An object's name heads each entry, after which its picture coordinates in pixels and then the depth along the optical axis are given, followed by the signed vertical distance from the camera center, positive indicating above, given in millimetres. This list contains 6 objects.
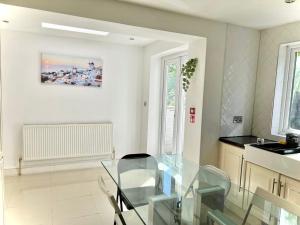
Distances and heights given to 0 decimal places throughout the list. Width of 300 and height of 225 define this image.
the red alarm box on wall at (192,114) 3098 -243
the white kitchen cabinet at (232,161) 2777 -802
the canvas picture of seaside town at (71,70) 3936 +371
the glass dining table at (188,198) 1632 -828
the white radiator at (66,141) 3848 -873
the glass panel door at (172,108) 4100 -231
